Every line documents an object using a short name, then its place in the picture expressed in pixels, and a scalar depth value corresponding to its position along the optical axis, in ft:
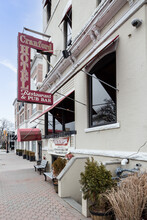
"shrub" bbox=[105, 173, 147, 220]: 10.54
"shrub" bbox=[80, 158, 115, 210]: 14.19
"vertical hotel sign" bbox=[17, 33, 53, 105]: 31.01
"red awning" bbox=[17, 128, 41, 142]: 49.44
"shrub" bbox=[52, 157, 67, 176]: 25.49
